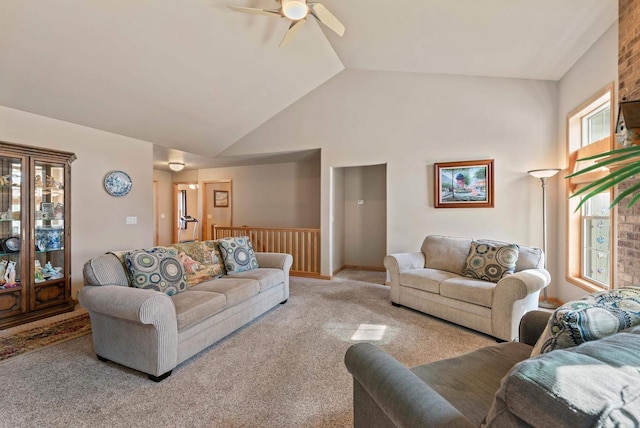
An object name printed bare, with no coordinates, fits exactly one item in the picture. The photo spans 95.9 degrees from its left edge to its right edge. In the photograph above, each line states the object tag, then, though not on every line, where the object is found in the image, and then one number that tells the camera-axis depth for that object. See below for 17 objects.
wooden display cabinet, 3.12
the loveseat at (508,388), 0.57
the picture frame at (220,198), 7.27
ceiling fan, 2.48
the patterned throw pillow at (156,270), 2.48
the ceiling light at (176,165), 6.31
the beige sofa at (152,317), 2.01
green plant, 0.63
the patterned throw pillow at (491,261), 3.06
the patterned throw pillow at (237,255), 3.40
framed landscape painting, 4.02
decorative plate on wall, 4.17
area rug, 2.50
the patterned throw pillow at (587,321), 0.92
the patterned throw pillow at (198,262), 3.01
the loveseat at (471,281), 2.62
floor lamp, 3.37
